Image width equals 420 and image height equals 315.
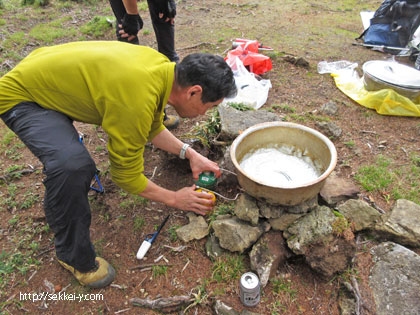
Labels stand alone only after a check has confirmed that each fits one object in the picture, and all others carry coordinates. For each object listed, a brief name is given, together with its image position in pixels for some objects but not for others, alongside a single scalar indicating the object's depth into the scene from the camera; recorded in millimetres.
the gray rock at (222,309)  1892
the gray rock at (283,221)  2194
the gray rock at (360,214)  2311
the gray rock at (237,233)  2158
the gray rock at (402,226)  2227
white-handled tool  2246
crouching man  1669
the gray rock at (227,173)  2713
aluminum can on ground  1794
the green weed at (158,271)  2163
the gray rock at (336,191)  2430
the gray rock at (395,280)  1896
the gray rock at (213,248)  2232
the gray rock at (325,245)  2004
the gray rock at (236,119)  3047
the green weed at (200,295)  1953
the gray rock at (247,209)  2189
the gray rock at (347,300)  1882
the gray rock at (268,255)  2021
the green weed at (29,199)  2746
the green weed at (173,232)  2381
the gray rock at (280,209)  2188
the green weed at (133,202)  2682
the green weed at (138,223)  2496
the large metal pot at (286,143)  1951
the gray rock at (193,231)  2340
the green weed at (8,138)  3632
